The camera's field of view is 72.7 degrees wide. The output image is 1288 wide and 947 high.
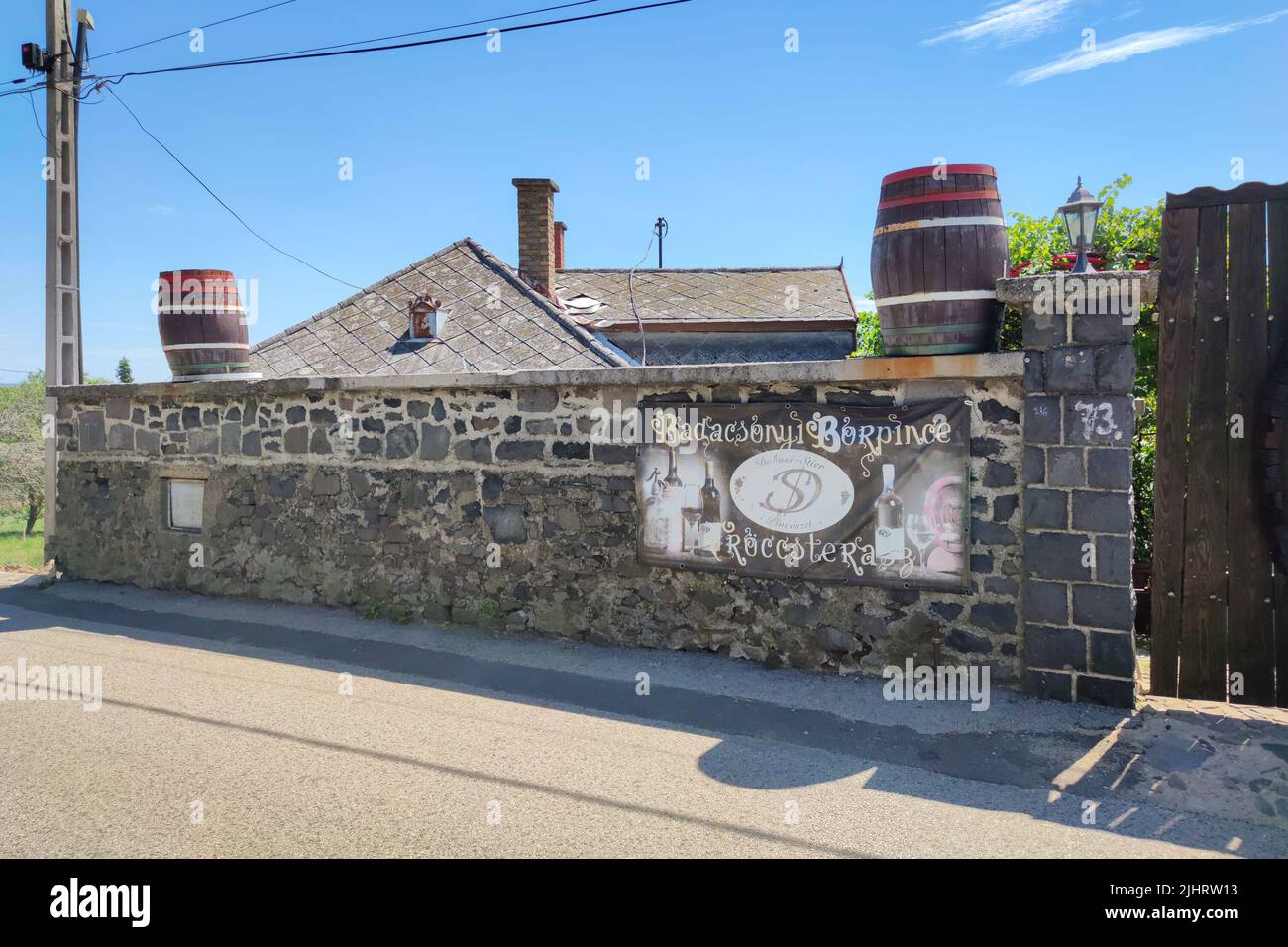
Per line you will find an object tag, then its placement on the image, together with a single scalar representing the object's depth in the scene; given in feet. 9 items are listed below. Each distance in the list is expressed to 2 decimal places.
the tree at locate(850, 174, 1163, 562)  24.84
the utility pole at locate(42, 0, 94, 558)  33.19
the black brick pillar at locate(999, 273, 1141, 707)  15.52
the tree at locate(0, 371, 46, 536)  82.38
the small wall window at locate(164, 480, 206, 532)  26.53
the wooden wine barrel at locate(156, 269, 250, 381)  26.71
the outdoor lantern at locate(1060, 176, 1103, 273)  16.24
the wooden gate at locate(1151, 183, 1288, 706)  15.21
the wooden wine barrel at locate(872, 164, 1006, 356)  16.52
